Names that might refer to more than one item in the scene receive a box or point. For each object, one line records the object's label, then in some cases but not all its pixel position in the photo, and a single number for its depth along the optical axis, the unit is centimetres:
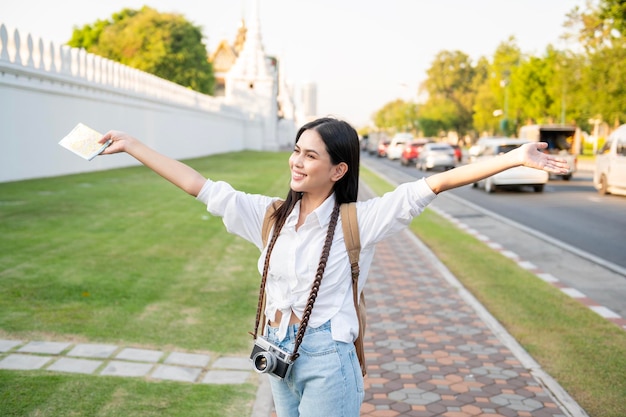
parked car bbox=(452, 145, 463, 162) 4992
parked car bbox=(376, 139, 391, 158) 6456
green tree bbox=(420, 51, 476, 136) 12300
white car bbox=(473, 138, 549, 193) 2378
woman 282
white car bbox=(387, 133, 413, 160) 5585
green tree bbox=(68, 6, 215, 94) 7225
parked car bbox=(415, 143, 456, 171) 3700
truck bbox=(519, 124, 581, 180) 3444
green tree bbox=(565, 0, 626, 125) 3872
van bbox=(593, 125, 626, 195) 2185
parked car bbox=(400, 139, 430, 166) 4484
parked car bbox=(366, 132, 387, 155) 7070
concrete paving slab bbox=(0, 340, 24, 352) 583
